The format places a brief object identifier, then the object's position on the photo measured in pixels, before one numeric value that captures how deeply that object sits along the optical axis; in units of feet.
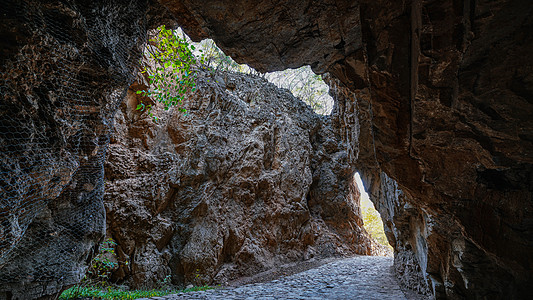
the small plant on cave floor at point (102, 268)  21.58
